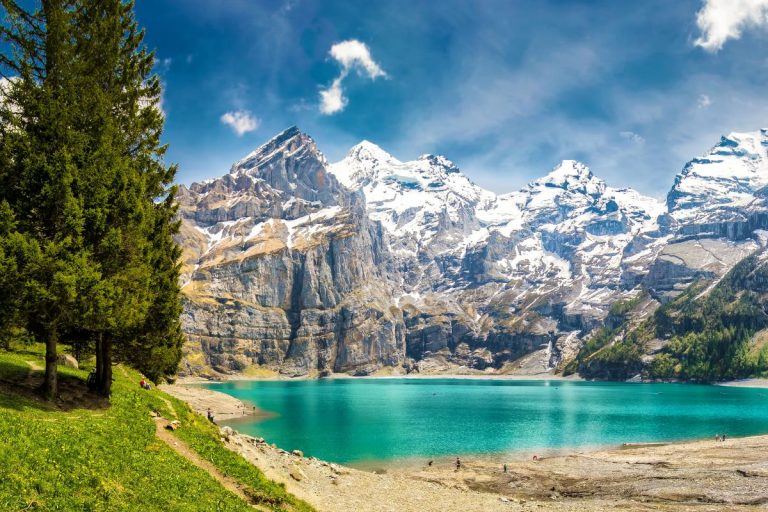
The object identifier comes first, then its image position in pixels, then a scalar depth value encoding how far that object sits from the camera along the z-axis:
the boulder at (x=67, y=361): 44.47
